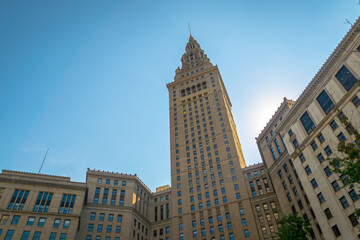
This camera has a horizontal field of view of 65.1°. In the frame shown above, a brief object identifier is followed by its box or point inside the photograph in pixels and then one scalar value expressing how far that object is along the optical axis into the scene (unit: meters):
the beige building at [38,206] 58.56
